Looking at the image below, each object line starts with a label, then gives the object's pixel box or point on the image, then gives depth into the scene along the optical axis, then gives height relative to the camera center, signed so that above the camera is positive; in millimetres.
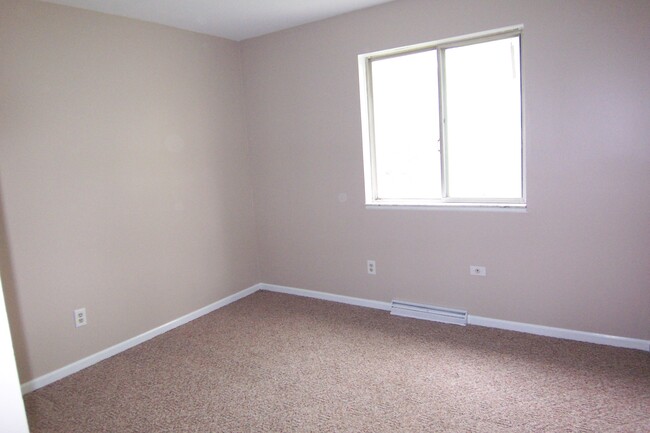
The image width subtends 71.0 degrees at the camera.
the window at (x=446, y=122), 3244 +232
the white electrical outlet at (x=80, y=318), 3066 -947
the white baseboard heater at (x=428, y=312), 3451 -1236
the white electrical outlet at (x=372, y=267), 3869 -927
